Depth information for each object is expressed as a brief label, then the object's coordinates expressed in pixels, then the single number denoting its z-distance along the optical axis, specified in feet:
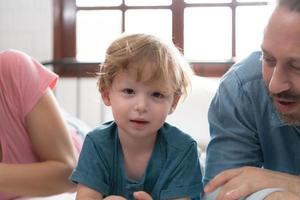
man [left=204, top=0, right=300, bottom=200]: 3.18
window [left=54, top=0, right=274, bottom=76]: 7.37
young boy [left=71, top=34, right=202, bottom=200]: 3.49
